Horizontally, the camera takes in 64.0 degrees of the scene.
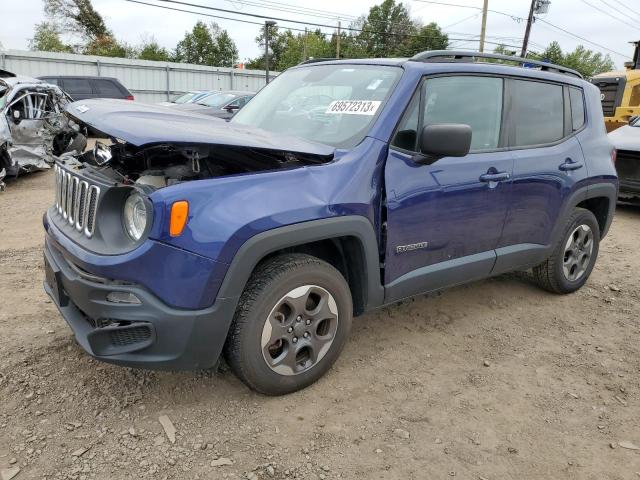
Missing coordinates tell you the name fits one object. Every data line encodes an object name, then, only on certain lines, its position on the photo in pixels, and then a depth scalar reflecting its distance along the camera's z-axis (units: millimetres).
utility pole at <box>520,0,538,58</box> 28812
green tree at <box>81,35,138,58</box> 50875
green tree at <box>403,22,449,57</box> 54844
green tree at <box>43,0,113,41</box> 53812
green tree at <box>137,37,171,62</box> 51250
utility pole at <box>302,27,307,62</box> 49281
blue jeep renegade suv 2287
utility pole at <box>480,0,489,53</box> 28047
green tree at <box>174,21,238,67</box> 55094
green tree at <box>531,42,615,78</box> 47562
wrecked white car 8406
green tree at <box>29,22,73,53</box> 49375
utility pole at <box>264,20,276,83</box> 27712
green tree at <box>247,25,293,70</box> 62375
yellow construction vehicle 12617
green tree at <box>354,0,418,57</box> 62812
